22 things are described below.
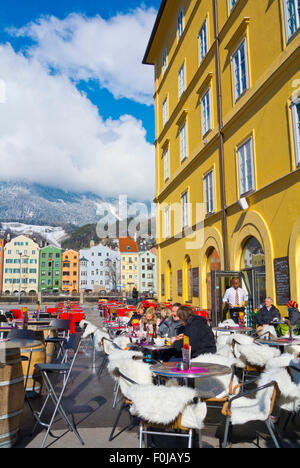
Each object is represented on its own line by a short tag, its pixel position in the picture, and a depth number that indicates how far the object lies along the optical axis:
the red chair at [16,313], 15.19
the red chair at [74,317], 15.57
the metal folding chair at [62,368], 4.62
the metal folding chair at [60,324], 9.16
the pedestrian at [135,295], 31.20
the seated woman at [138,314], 11.60
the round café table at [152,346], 6.11
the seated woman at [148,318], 8.42
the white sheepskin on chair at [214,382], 4.87
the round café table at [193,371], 4.08
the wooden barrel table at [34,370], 6.59
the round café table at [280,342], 6.45
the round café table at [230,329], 8.86
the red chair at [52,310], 19.81
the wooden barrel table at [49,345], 8.57
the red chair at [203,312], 15.52
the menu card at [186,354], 4.34
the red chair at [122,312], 17.06
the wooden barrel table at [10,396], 4.24
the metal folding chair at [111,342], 6.47
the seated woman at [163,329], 7.88
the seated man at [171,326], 7.60
